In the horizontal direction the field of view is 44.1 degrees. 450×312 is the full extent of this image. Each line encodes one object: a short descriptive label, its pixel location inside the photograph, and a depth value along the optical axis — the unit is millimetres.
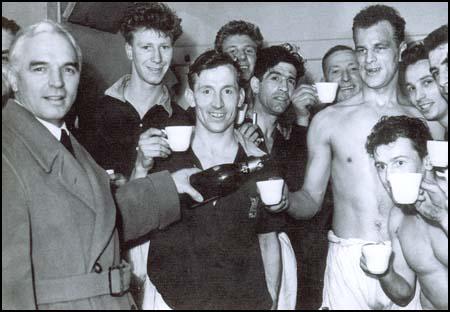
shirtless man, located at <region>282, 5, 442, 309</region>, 2820
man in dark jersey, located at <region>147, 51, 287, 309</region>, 2238
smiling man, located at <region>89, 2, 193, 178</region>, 2861
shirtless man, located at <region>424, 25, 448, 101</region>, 2391
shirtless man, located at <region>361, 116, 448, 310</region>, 2316
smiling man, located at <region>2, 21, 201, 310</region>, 1530
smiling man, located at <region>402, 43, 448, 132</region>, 2883
